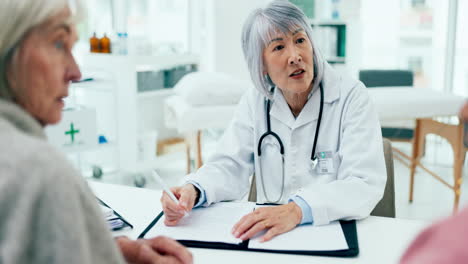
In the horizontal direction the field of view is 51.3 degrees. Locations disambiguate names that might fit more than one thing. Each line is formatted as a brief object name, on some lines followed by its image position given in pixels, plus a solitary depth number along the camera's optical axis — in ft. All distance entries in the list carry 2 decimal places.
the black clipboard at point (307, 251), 3.43
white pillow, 10.90
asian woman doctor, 4.53
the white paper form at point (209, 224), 3.71
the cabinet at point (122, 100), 11.62
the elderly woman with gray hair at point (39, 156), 1.69
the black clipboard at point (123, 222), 3.98
